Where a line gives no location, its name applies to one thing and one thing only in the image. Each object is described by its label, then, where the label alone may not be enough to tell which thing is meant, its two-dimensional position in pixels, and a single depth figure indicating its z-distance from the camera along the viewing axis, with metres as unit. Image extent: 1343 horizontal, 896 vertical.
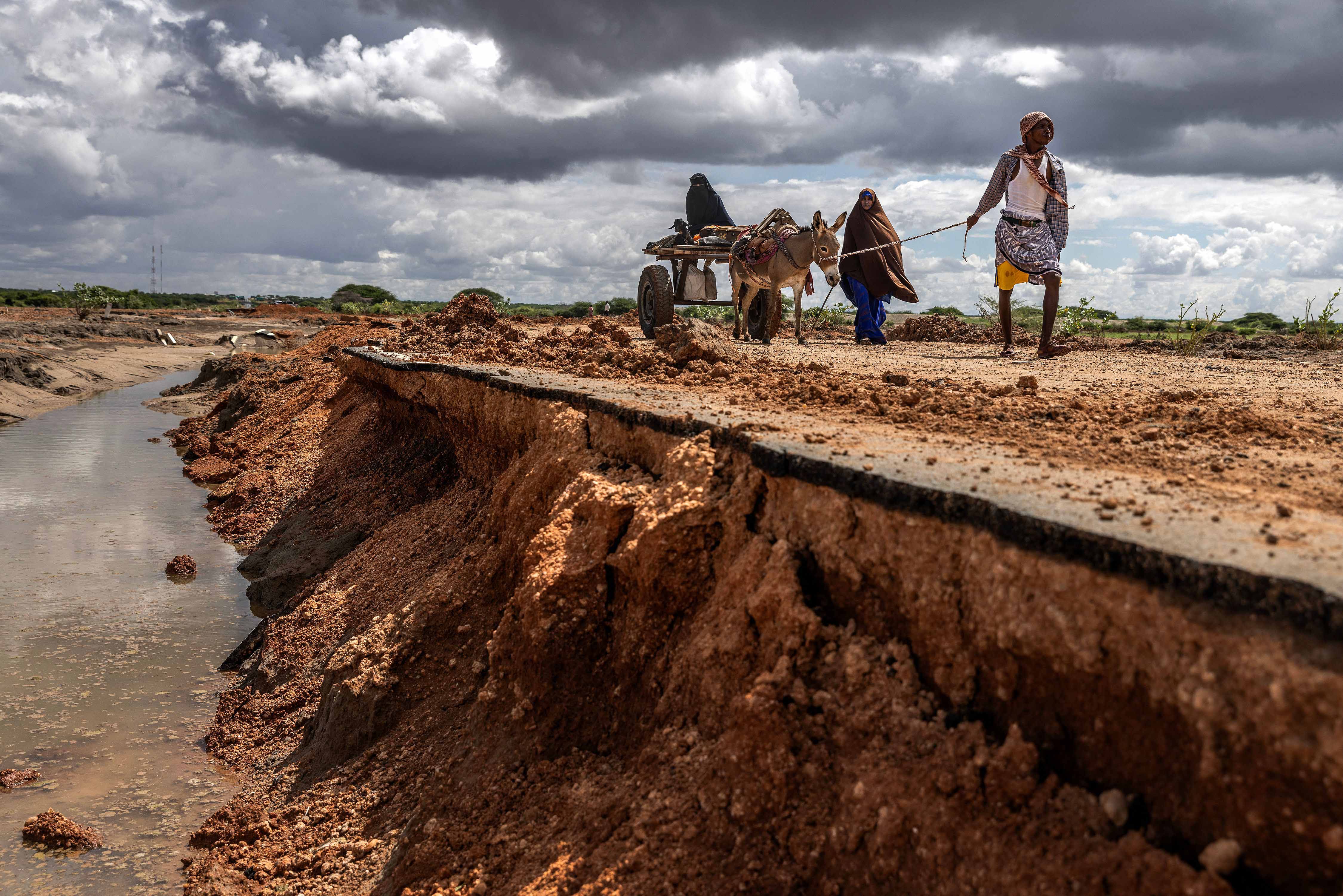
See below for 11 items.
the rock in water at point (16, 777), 4.45
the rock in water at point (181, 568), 7.66
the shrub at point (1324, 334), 9.06
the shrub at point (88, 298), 37.78
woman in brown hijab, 10.75
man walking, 7.27
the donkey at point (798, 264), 10.05
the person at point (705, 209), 13.70
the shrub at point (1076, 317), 12.08
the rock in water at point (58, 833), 3.93
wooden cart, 11.34
